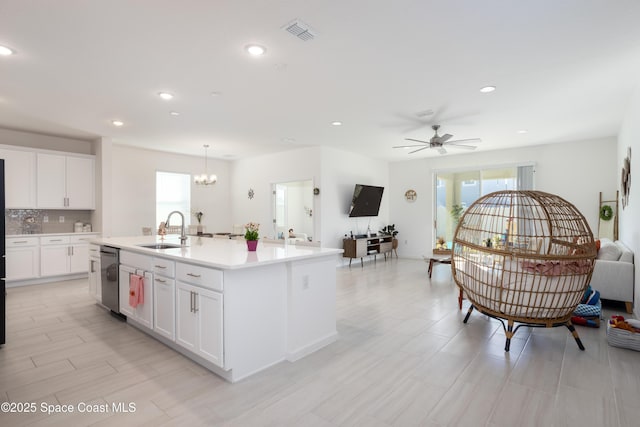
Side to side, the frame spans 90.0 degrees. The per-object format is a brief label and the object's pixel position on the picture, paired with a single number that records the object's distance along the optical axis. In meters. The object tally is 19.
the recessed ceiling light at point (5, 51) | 2.85
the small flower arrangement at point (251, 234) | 3.04
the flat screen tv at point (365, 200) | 7.54
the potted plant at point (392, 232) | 8.57
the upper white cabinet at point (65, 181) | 5.78
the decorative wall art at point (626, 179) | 4.23
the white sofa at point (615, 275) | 3.98
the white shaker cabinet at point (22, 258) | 5.33
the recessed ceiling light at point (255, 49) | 2.84
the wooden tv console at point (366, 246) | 7.15
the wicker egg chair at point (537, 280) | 2.86
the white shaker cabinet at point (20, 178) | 5.42
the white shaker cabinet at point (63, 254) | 5.68
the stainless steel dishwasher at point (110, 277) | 3.69
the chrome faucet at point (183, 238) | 3.87
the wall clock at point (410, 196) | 8.77
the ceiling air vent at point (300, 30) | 2.49
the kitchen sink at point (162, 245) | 3.72
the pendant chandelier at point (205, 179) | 6.98
